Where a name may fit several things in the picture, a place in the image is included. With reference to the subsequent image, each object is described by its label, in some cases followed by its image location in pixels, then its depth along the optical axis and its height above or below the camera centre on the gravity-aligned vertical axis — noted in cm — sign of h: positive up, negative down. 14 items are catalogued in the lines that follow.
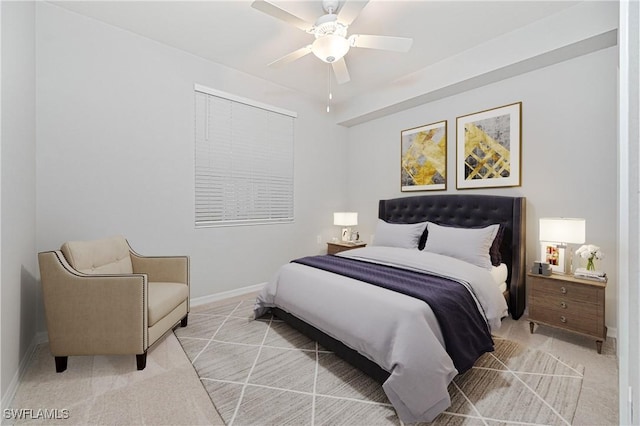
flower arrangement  236 -35
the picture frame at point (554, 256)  258 -40
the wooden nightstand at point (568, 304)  221 -76
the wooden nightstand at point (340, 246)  417 -51
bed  155 -64
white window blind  334 +65
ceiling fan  211 +144
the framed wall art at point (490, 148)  305 +74
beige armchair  193 -69
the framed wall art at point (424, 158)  371 +74
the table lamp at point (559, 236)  238 -21
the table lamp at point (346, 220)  437 -13
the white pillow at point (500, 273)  269 -59
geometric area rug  157 -112
